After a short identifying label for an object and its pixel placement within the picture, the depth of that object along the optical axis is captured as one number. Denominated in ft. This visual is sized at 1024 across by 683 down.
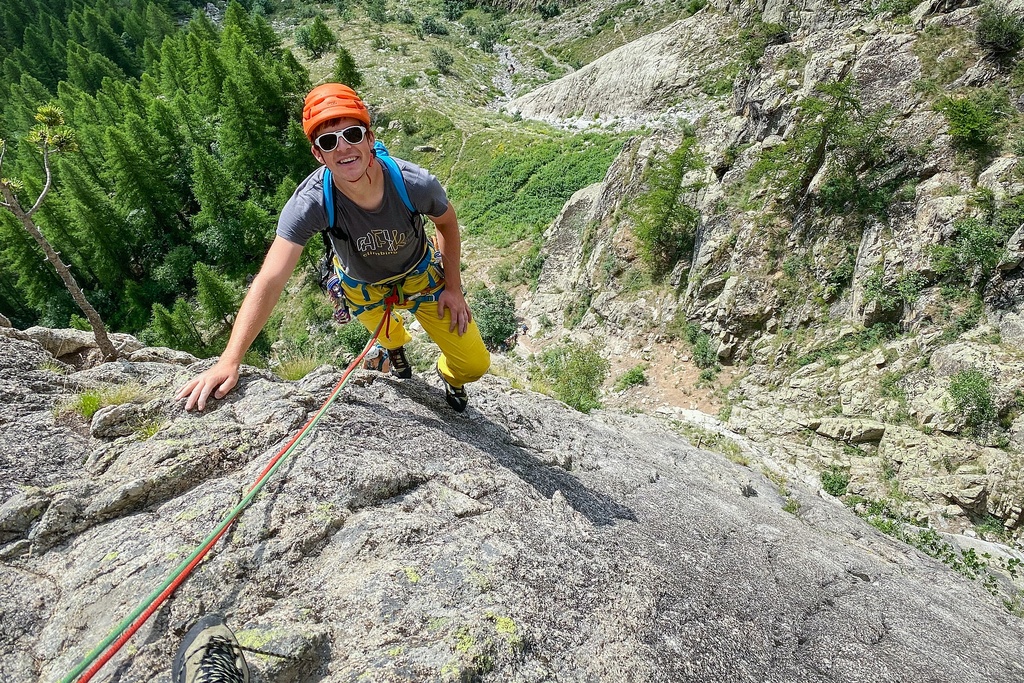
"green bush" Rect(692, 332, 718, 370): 45.32
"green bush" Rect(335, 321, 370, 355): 73.87
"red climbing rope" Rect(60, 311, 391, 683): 6.58
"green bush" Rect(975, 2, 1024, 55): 37.27
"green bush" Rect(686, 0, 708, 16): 158.51
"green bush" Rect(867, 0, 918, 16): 48.44
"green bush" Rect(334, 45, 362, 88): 142.51
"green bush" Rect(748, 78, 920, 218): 40.29
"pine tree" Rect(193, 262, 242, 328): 96.27
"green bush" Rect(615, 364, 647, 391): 48.75
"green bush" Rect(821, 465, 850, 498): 29.94
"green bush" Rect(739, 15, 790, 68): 63.10
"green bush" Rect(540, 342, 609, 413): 44.92
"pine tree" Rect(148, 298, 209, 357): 96.48
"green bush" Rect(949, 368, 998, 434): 28.76
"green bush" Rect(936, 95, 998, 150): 35.65
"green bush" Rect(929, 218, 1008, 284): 32.22
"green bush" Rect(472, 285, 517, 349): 70.24
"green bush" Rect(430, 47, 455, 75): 196.24
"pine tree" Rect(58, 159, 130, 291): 113.19
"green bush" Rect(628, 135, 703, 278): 54.95
